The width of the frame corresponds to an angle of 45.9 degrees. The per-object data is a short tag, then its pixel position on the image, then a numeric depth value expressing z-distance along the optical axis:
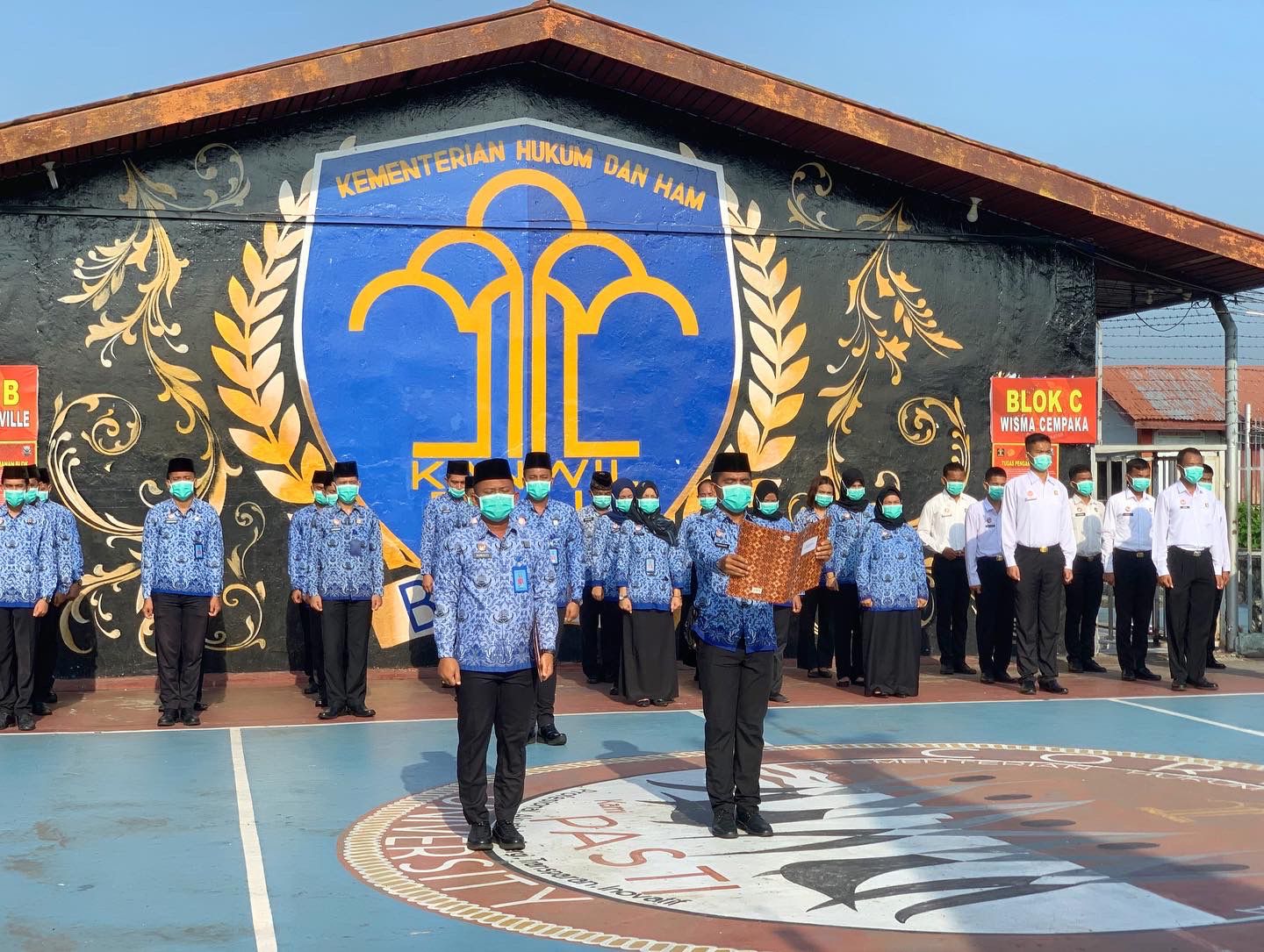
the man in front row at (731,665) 7.63
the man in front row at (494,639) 7.42
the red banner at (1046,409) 15.28
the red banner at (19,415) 13.11
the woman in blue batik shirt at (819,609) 13.98
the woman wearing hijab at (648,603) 12.40
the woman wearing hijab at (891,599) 12.73
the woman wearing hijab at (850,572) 13.66
